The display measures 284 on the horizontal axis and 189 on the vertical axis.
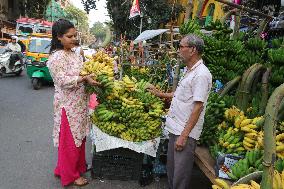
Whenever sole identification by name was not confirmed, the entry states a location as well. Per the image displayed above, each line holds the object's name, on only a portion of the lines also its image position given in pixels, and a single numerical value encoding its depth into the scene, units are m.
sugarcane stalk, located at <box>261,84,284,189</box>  1.43
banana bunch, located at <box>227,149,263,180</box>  2.90
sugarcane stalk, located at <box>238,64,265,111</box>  3.96
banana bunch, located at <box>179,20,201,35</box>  4.83
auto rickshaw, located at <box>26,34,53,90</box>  12.84
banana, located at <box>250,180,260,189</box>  2.01
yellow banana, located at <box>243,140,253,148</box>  3.53
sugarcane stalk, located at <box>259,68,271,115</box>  3.94
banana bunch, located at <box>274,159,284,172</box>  2.53
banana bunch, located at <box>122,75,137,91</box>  4.84
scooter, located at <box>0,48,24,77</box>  14.90
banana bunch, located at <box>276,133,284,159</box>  3.10
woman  4.17
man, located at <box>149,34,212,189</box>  3.38
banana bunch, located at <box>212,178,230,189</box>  2.21
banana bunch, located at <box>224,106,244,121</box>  4.00
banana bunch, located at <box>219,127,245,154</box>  3.60
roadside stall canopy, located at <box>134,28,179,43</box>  9.67
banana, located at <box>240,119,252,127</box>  3.74
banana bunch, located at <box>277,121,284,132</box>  3.51
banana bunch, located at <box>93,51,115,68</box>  4.87
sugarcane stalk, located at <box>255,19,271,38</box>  5.14
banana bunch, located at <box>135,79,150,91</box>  5.13
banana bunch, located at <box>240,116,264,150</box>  3.44
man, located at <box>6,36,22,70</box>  15.21
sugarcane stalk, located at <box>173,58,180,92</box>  5.43
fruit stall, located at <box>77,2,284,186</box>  3.82
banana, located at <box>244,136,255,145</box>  3.54
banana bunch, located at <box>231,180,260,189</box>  1.99
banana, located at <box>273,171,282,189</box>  1.95
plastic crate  4.74
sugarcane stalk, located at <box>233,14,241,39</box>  5.48
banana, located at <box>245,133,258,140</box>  3.55
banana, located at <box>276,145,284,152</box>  3.10
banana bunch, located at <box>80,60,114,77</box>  4.38
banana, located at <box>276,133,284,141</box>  3.27
